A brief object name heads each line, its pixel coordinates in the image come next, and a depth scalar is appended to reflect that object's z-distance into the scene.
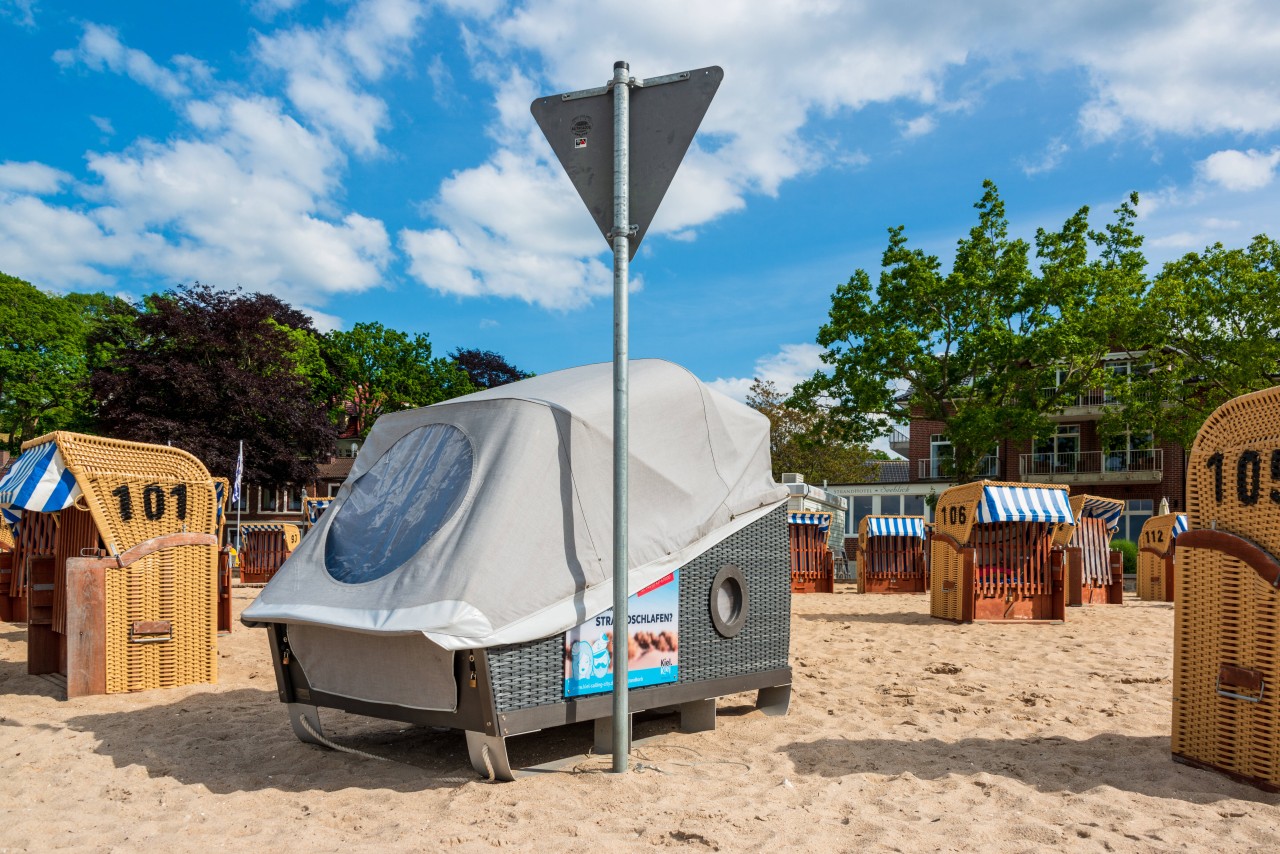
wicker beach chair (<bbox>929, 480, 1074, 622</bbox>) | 13.25
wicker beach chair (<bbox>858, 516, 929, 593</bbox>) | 21.81
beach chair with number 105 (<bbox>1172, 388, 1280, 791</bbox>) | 4.65
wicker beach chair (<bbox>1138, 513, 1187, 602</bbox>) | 18.55
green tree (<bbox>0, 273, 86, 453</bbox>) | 47.06
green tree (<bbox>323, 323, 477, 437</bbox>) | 54.81
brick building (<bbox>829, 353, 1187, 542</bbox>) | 42.72
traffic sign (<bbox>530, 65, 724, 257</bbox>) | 4.83
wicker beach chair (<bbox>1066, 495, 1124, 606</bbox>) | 17.09
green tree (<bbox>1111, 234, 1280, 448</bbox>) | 31.42
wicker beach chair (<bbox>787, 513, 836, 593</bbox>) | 22.14
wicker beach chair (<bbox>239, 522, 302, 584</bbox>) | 22.83
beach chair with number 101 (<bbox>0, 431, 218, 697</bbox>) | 7.66
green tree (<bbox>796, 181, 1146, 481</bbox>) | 32.97
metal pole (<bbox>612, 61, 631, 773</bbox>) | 4.67
